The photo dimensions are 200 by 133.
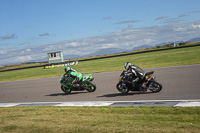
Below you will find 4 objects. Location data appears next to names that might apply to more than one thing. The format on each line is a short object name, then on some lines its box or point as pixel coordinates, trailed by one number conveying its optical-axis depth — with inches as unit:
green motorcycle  528.4
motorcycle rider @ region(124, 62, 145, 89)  446.3
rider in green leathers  536.4
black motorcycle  438.0
